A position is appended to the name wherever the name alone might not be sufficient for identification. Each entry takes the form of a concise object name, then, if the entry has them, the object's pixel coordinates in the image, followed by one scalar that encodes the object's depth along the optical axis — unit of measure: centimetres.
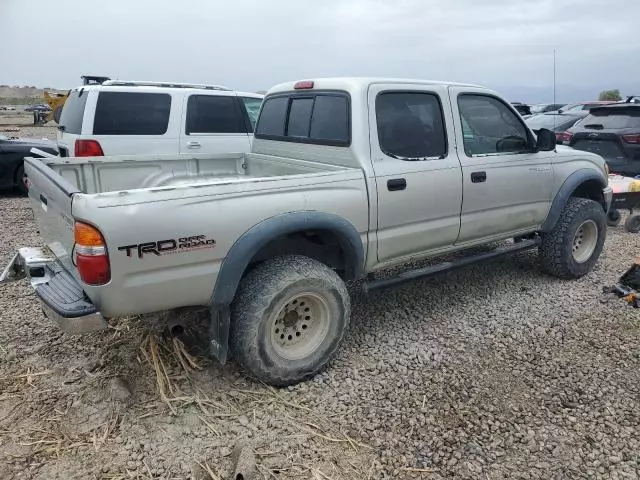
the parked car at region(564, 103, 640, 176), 842
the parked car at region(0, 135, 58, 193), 945
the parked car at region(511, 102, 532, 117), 1810
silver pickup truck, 288
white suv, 660
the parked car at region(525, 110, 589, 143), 1309
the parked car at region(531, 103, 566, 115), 2262
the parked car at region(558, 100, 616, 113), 1967
